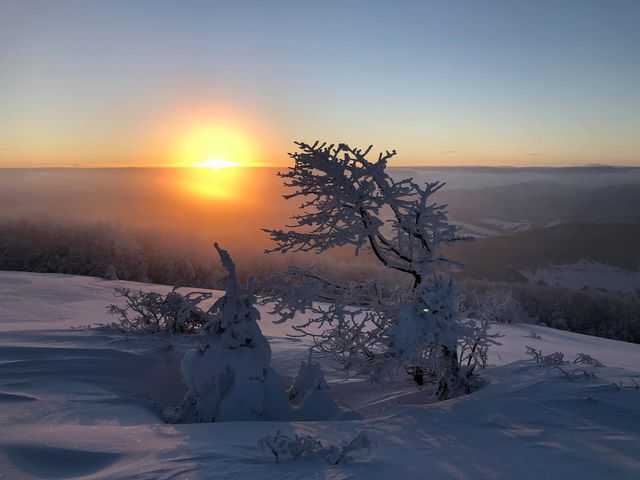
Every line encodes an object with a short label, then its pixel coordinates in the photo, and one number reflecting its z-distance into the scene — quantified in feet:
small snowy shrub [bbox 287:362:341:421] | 20.06
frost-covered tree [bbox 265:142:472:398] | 21.13
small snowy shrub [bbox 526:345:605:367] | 22.80
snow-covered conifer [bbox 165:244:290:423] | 19.35
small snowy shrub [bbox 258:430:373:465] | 12.30
